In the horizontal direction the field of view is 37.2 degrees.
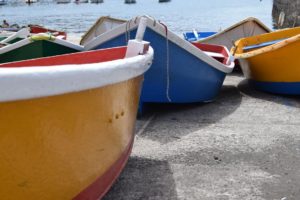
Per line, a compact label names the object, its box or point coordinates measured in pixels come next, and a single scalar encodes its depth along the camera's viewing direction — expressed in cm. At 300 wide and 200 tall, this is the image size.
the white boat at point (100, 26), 1020
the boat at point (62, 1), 12900
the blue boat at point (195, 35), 1216
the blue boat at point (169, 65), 534
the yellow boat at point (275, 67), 632
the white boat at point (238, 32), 1022
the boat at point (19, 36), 959
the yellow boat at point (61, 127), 212
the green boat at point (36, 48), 659
